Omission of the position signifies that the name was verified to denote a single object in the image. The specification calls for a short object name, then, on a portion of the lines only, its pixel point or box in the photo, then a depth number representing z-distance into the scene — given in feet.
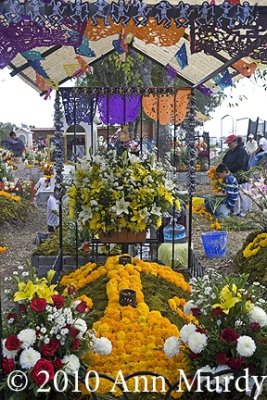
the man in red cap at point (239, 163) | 35.70
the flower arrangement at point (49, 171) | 41.38
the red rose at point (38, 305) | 8.86
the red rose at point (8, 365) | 8.66
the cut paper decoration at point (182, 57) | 15.75
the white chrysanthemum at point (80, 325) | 9.07
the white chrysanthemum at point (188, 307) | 9.85
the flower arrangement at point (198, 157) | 54.65
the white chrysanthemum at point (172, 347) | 9.37
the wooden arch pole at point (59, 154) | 18.43
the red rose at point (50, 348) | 8.61
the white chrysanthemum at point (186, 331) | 9.20
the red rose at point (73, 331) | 8.91
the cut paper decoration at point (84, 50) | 13.96
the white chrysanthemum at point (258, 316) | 9.15
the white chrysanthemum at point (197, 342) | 8.91
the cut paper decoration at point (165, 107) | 24.16
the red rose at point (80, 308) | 9.48
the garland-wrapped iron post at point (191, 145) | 18.53
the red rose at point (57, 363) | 8.68
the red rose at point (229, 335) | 8.84
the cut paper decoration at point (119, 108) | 23.21
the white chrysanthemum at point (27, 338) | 8.68
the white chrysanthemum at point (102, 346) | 9.41
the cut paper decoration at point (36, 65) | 14.78
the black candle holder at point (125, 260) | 15.18
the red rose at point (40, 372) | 8.43
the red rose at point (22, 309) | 9.19
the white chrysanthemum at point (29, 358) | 8.52
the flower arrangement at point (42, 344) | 8.57
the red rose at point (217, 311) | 9.12
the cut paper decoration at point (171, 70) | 21.35
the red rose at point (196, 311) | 9.51
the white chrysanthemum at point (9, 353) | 8.78
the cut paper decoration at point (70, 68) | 19.29
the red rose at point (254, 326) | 9.05
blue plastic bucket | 26.25
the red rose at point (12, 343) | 8.64
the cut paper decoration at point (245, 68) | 15.29
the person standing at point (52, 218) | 29.09
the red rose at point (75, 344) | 8.91
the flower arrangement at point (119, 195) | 16.07
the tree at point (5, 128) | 86.22
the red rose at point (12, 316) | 9.27
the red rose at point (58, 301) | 9.21
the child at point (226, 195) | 34.17
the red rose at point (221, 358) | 8.77
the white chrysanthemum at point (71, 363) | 8.69
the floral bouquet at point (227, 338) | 8.80
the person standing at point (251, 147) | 51.29
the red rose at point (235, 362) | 8.80
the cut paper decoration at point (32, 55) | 13.50
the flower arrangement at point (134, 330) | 9.87
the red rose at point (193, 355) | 9.15
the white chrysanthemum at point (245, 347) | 8.65
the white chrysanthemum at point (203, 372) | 8.83
